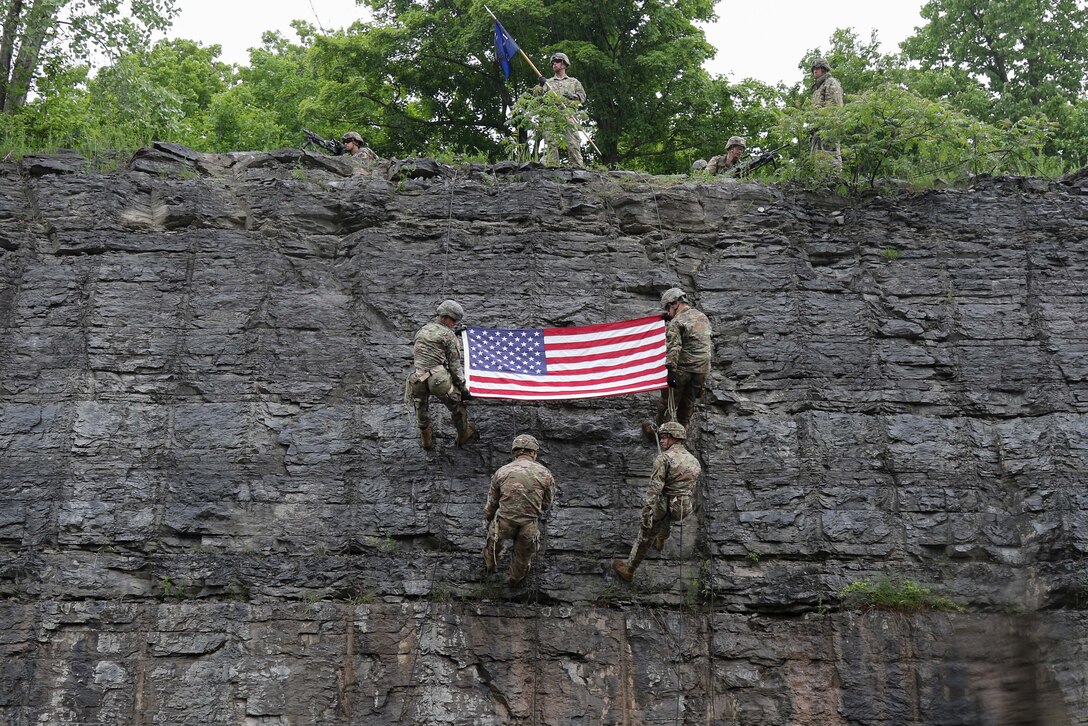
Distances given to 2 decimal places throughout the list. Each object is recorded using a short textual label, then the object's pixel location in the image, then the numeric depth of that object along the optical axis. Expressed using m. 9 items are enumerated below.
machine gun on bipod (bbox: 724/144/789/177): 18.07
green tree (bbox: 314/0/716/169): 24.11
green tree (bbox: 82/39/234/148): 18.84
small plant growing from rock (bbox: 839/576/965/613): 14.11
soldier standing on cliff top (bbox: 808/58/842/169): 17.97
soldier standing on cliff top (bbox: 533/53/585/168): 17.92
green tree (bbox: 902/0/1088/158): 25.33
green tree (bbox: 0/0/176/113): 19.02
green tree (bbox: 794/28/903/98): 25.24
